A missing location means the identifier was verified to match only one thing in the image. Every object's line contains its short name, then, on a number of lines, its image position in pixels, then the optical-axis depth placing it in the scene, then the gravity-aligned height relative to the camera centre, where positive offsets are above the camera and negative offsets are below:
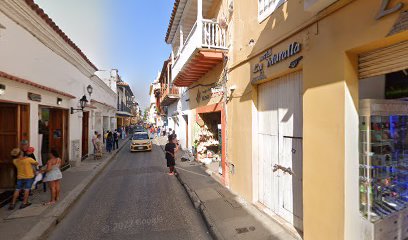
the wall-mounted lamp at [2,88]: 5.44 +0.78
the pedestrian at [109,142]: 15.87 -1.55
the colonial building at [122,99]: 29.03 +3.06
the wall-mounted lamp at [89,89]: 12.21 +1.69
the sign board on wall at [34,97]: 6.90 +0.74
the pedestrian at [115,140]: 17.73 -1.59
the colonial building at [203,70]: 7.44 +2.08
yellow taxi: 16.72 -1.76
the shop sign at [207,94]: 7.61 +1.08
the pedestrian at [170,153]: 9.71 -1.42
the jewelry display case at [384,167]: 3.16 -0.70
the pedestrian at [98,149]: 12.97 -1.66
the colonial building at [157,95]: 32.07 +3.67
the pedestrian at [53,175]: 6.00 -1.45
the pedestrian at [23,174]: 5.56 -1.33
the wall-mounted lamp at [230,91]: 6.73 +0.89
